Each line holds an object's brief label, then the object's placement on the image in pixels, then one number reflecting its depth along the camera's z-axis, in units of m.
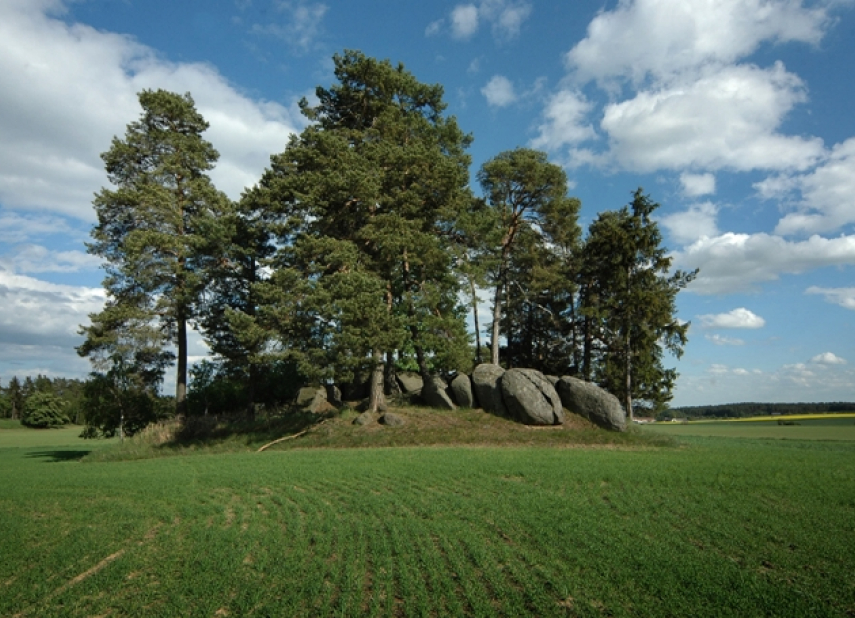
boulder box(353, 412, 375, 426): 24.52
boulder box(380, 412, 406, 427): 24.06
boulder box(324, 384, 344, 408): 32.41
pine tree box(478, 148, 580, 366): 32.19
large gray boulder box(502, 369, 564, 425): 24.28
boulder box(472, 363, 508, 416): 26.05
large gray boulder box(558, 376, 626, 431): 23.95
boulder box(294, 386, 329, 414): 30.53
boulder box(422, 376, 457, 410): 27.17
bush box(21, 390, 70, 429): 67.00
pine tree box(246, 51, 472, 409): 23.17
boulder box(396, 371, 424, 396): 31.64
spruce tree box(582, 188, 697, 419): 29.83
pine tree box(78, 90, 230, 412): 25.75
